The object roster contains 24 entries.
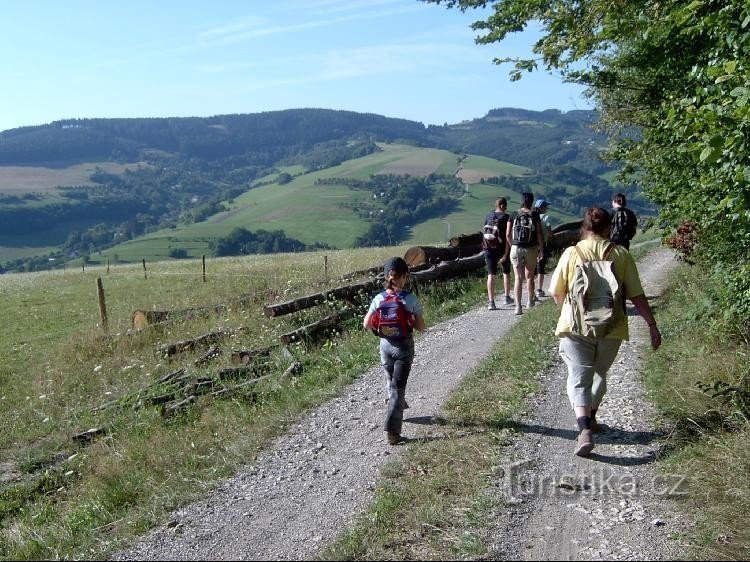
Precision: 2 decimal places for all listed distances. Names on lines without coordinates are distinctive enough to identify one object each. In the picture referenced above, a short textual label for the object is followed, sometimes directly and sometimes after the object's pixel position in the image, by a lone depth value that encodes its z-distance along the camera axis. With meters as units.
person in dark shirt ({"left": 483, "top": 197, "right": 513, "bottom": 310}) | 11.71
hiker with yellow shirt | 5.33
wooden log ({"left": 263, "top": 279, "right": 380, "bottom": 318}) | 12.04
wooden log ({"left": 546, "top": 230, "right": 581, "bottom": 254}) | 19.75
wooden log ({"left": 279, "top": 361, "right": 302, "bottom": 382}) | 9.01
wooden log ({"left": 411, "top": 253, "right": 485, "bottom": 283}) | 14.42
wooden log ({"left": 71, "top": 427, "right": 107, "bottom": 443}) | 8.97
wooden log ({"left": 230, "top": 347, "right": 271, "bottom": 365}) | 10.19
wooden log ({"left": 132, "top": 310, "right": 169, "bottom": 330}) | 14.25
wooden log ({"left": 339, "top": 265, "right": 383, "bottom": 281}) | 15.95
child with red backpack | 6.12
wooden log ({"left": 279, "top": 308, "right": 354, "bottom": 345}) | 10.78
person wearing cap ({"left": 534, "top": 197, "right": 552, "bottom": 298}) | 11.82
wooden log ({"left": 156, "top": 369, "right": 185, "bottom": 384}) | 10.30
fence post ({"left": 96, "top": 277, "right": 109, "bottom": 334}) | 14.97
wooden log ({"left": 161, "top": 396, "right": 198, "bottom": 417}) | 8.78
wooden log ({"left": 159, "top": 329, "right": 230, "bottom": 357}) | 11.98
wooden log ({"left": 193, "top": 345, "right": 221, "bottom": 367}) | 11.11
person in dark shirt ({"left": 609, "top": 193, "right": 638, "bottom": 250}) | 10.44
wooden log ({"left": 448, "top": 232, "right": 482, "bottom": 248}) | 17.22
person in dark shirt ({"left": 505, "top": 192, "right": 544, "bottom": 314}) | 10.90
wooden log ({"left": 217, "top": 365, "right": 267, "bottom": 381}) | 9.69
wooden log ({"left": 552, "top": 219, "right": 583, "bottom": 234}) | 21.70
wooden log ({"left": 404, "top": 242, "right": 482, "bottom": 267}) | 15.75
